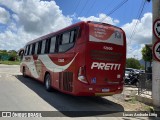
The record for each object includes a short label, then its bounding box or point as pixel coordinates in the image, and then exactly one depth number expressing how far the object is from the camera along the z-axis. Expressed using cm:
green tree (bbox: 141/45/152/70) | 2287
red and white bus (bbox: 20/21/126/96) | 516
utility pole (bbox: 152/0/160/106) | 529
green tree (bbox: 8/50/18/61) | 3830
